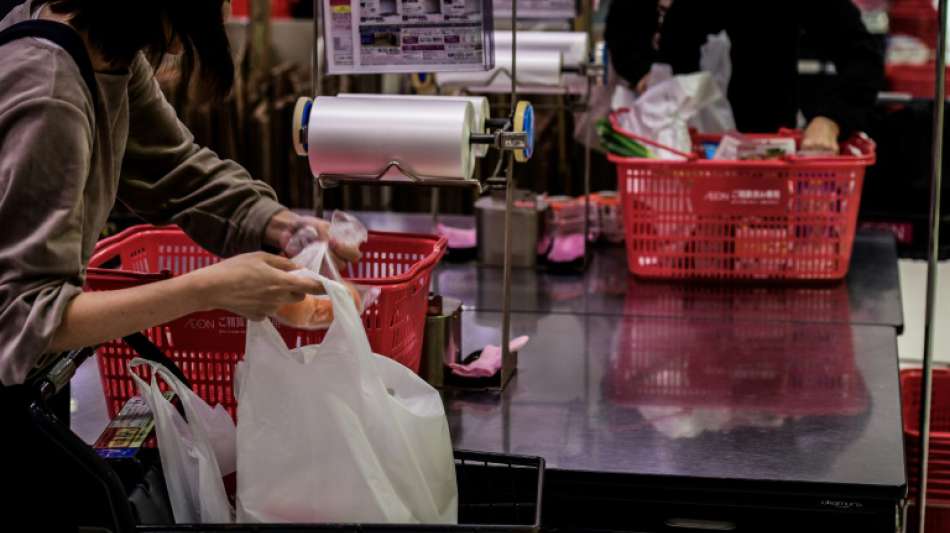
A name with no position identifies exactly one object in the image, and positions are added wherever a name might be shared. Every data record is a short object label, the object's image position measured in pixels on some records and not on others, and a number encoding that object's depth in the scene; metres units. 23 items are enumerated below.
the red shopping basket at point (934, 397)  3.00
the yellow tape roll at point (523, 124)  2.19
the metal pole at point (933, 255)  1.99
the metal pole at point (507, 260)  2.25
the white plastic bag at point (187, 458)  1.67
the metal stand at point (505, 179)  2.11
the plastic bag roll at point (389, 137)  2.08
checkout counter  1.94
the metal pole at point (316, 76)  2.43
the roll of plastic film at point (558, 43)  3.24
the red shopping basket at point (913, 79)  5.95
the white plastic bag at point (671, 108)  3.14
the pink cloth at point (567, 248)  3.21
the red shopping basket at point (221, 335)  1.97
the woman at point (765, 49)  3.14
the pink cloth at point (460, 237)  3.36
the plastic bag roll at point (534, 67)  3.18
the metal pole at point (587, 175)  3.22
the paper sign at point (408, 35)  2.25
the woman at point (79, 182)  1.40
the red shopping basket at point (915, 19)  6.37
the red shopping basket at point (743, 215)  3.00
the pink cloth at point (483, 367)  2.34
